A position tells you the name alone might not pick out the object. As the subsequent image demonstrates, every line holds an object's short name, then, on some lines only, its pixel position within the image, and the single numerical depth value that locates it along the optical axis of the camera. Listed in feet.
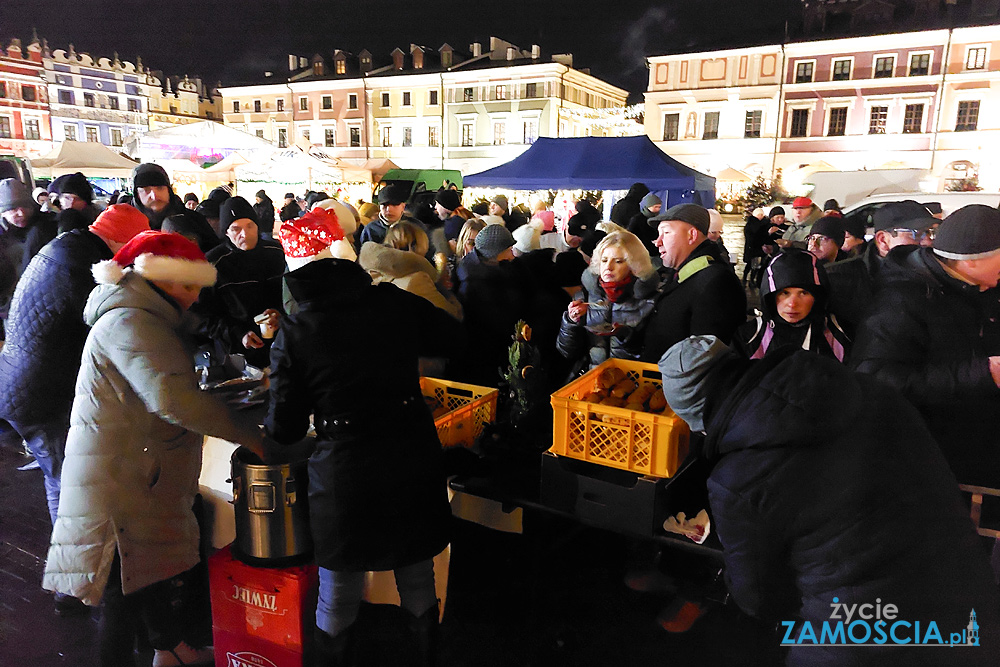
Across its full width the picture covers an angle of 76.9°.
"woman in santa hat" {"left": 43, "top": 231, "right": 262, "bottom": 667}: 7.32
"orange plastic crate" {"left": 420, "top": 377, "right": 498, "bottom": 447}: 9.09
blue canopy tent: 30.35
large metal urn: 7.77
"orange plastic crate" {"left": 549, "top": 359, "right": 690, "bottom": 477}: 7.29
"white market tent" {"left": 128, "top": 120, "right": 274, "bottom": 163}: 35.73
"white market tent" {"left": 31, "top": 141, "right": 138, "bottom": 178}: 41.45
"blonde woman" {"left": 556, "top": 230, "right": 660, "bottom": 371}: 10.87
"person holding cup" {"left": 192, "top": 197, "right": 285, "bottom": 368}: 11.31
